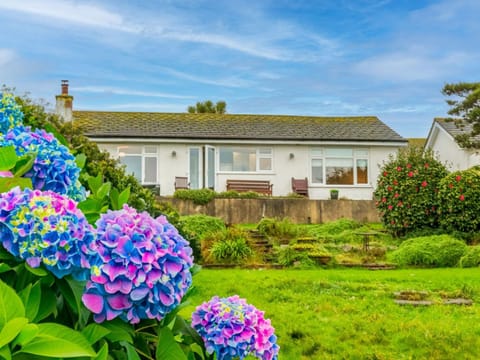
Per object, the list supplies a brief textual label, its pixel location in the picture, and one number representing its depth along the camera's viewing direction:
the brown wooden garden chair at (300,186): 24.69
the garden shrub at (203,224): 12.56
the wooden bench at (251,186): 24.20
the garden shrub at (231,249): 10.83
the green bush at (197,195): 18.64
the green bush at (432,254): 10.99
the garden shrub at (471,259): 10.50
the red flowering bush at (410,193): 15.20
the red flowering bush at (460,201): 14.30
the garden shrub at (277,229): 13.79
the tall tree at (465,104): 21.97
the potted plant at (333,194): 23.75
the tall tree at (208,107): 42.34
